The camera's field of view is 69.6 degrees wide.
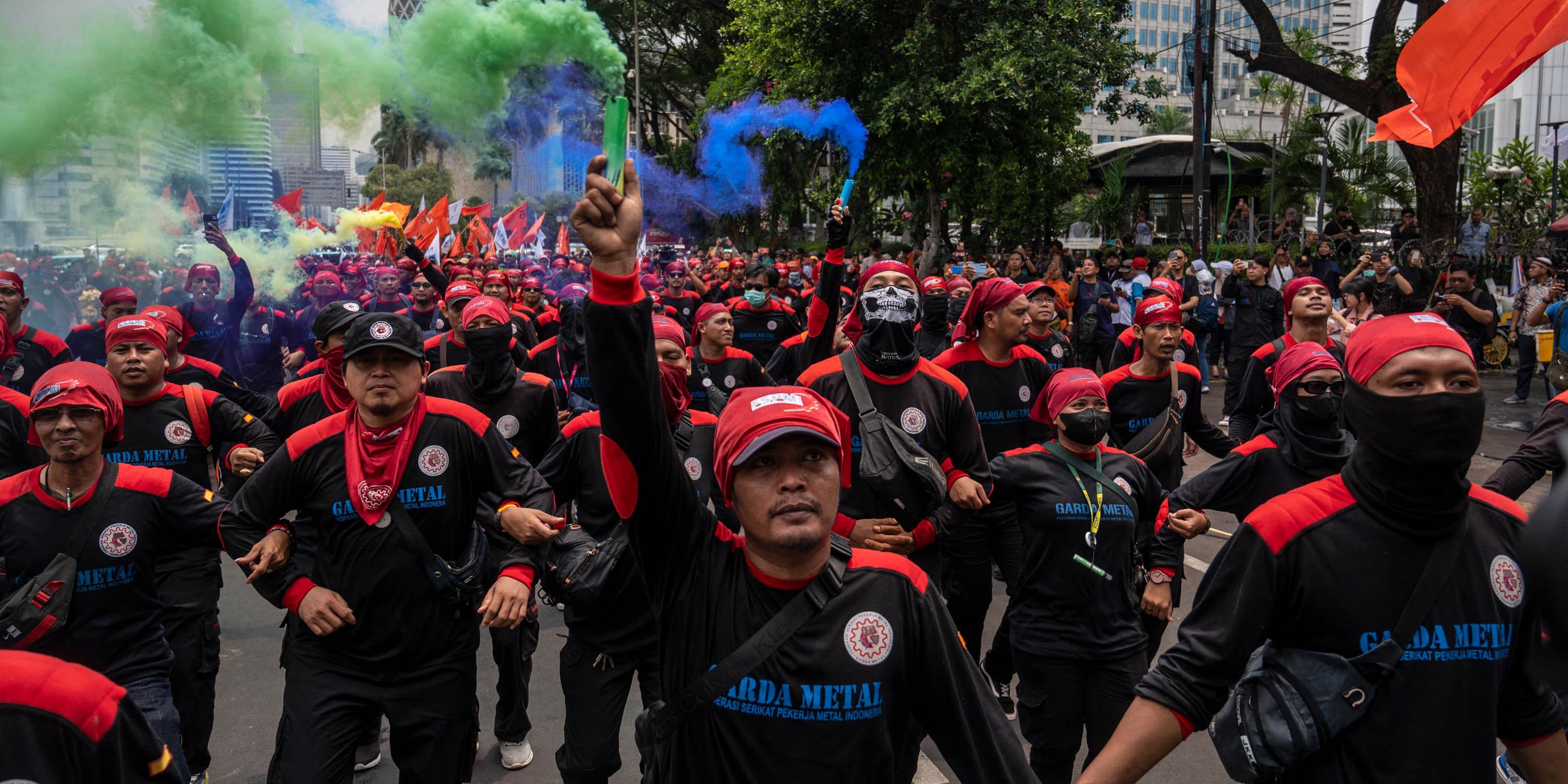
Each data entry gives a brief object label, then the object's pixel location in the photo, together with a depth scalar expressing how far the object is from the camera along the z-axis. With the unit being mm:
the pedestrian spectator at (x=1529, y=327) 14539
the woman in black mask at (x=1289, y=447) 4613
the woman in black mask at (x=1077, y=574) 4496
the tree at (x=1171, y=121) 48469
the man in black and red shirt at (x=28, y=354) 7980
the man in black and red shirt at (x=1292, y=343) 6746
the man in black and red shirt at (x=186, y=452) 4941
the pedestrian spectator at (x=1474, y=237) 20016
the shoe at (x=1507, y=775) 4406
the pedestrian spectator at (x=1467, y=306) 14305
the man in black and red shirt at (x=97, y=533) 4145
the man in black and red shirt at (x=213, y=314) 9516
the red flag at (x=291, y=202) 16516
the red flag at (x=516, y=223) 23109
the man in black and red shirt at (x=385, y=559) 3869
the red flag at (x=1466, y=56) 4496
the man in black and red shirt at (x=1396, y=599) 2393
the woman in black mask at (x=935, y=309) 8242
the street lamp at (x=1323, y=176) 23128
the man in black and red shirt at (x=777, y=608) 2371
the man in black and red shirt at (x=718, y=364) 7824
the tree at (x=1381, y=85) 19094
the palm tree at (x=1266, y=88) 43219
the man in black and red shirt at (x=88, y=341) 9461
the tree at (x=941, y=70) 16484
